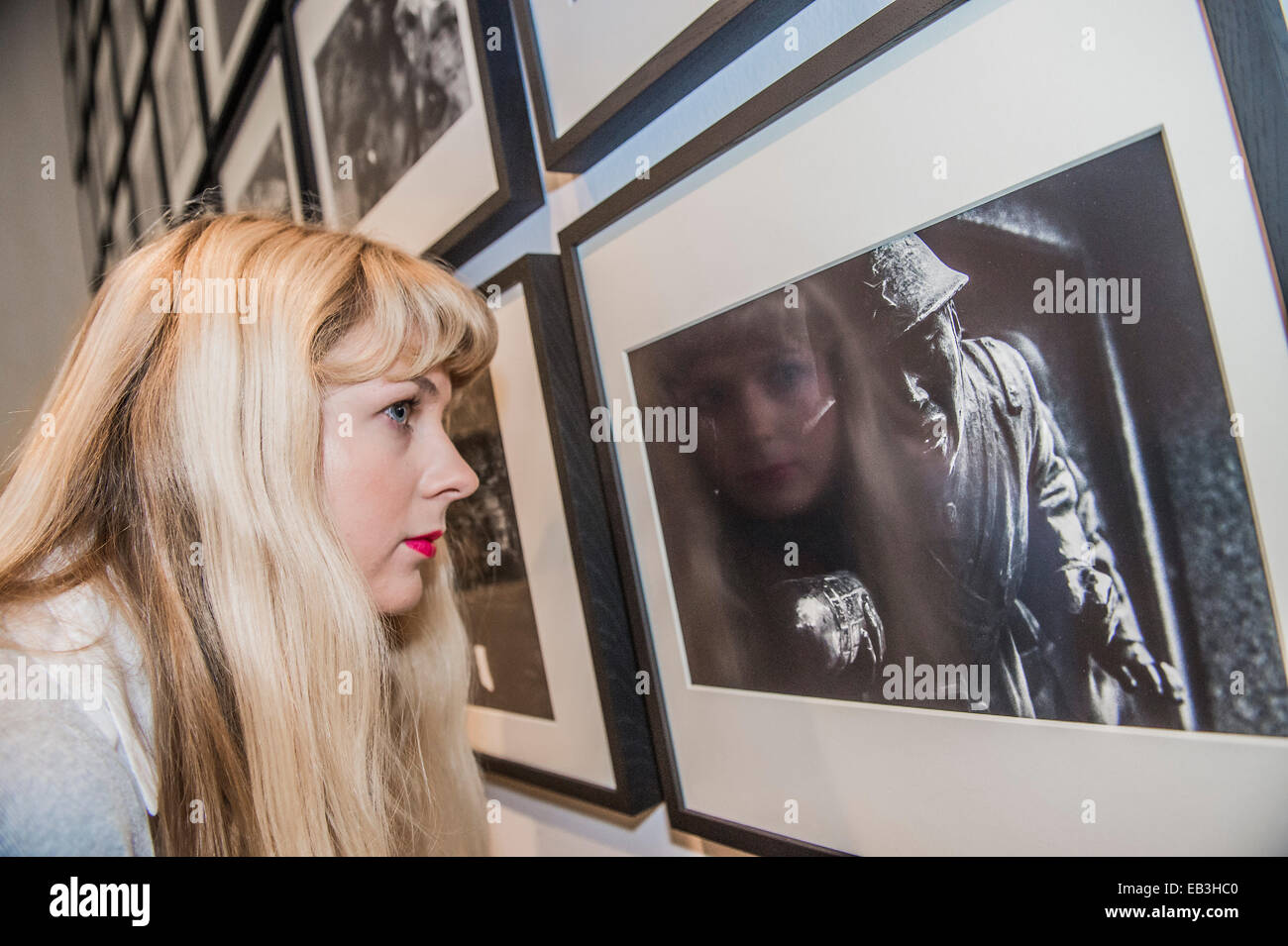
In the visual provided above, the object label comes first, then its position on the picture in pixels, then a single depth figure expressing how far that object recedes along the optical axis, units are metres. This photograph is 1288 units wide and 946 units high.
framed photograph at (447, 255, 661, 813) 0.75
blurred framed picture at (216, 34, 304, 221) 1.27
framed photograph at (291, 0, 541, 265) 0.80
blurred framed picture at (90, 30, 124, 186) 2.21
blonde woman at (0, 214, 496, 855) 0.64
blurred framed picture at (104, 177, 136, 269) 2.20
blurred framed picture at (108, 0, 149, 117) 1.95
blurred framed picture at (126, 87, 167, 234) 1.99
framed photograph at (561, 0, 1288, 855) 0.36
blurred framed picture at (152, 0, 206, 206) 1.66
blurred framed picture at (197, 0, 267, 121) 1.34
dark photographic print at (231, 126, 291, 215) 1.33
